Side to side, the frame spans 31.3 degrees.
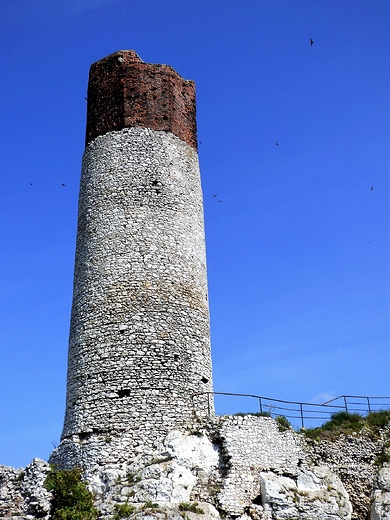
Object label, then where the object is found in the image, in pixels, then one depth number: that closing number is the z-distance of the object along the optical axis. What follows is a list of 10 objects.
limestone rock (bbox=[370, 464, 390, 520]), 21.52
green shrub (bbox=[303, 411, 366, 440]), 22.83
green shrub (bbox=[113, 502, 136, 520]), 17.56
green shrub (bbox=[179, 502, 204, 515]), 18.17
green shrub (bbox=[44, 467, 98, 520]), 17.80
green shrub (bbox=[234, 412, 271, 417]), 21.44
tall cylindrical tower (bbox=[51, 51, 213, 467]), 20.52
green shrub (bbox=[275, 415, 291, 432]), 21.84
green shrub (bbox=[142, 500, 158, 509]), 17.86
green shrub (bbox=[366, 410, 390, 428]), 23.97
